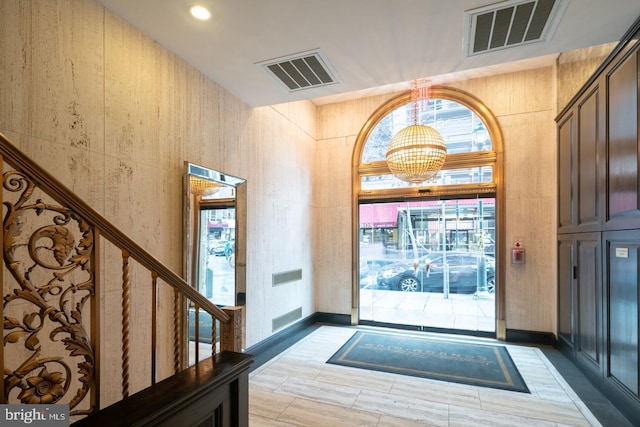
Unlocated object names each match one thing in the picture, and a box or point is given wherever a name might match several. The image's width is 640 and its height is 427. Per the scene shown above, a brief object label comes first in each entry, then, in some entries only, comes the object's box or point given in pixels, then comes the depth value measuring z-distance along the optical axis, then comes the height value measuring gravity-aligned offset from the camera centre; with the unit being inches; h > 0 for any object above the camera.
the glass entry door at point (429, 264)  197.8 -32.5
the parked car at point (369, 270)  222.5 -39.7
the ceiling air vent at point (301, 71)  119.0 +59.2
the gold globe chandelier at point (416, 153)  165.3 +33.8
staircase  44.4 -25.4
